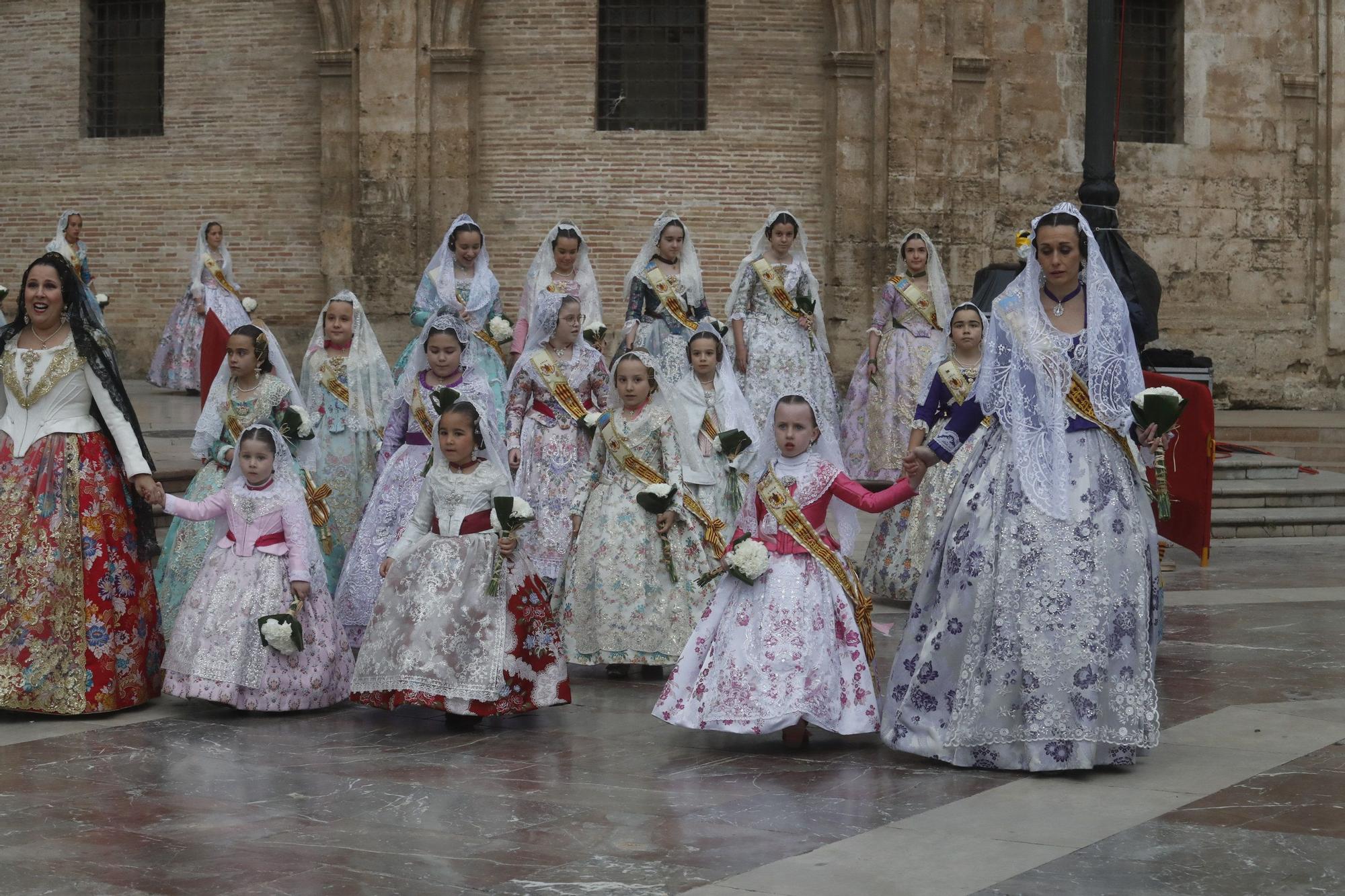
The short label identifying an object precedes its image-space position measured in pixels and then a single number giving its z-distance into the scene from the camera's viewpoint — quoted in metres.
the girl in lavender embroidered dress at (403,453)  9.07
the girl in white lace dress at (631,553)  8.34
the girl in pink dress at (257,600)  7.44
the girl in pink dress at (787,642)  6.58
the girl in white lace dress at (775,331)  13.20
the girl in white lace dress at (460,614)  7.07
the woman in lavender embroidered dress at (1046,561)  6.20
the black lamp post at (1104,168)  11.82
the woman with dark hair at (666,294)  12.41
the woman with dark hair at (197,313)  18.52
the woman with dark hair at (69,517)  7.39
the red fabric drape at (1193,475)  10.94
